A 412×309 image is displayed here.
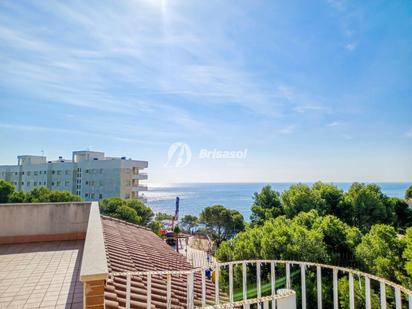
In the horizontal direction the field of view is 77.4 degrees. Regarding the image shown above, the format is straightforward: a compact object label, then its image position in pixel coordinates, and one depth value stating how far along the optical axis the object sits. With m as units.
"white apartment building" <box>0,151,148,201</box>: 39.50
